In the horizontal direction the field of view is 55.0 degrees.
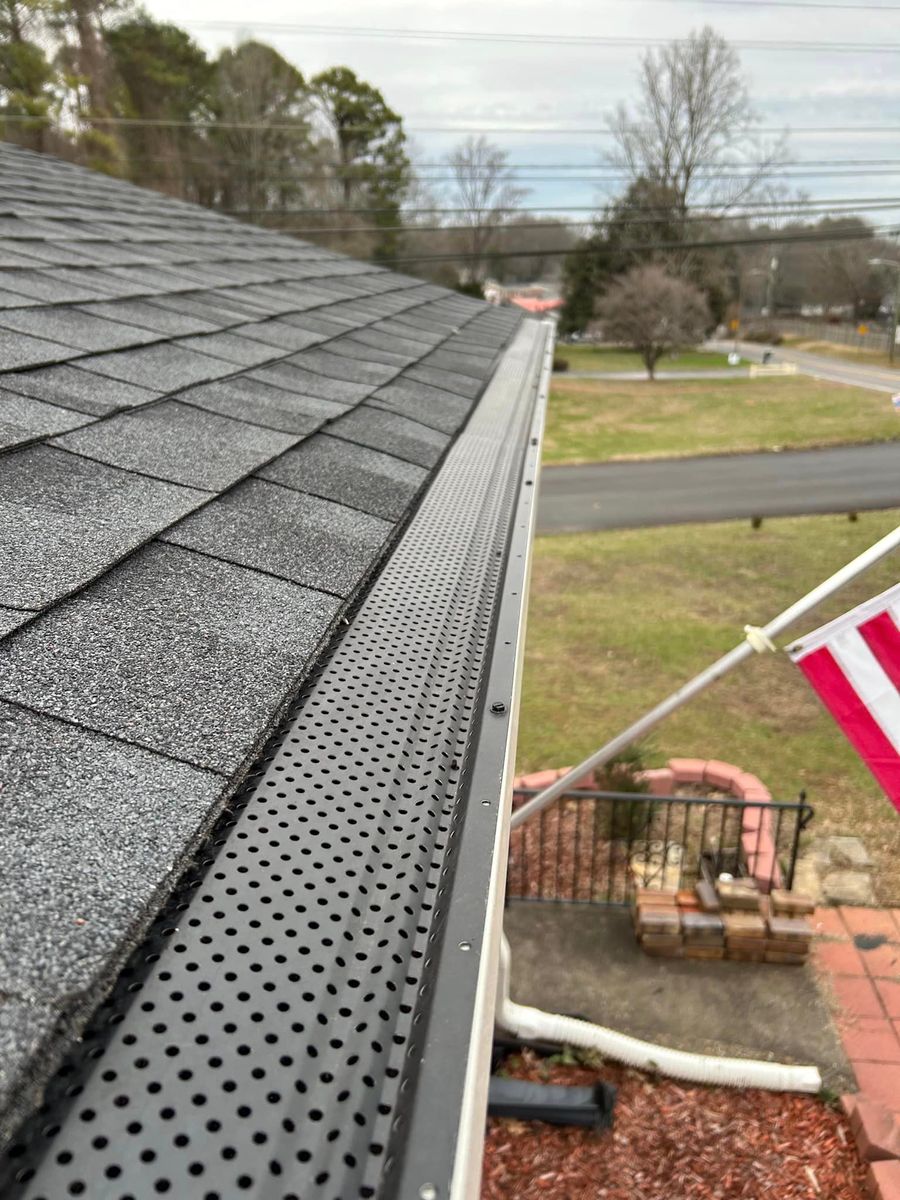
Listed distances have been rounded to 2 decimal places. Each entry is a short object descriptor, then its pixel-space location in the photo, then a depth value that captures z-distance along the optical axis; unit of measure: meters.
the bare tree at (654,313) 37.69
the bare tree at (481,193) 46.19
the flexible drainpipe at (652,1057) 4.39
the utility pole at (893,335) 40.12
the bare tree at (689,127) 41.75
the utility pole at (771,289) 55.24
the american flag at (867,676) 3.22
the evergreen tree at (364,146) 41.34
